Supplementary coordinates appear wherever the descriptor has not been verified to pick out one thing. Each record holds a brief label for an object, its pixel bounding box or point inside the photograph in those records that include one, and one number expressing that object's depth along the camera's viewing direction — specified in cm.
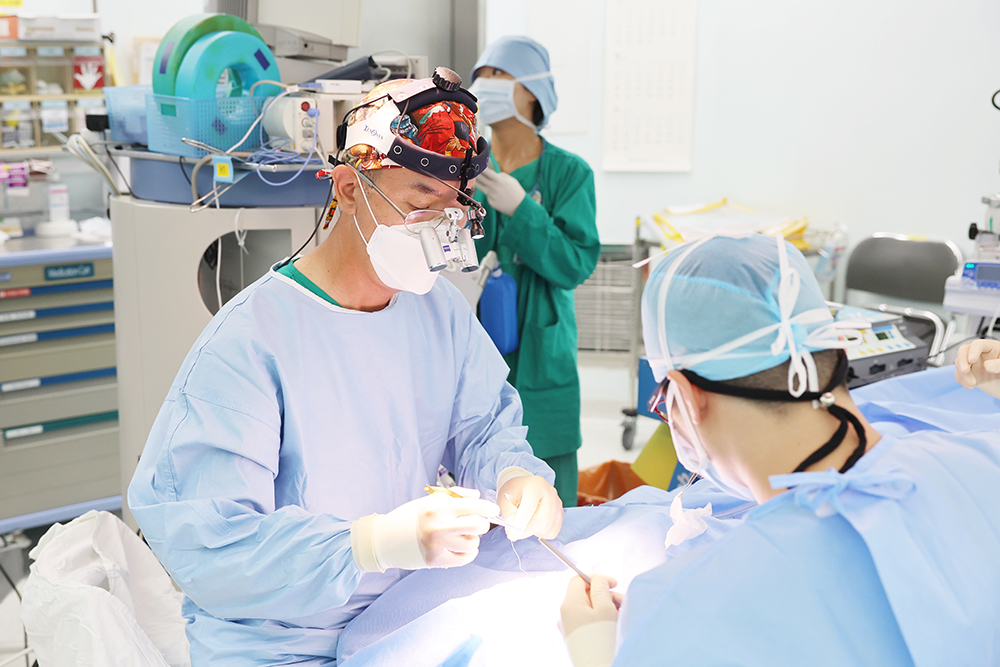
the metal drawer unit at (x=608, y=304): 457
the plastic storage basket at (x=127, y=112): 212
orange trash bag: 297
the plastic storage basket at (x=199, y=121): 188
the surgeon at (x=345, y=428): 119
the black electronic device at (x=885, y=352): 234
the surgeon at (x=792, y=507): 86
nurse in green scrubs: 248
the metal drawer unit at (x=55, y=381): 286
